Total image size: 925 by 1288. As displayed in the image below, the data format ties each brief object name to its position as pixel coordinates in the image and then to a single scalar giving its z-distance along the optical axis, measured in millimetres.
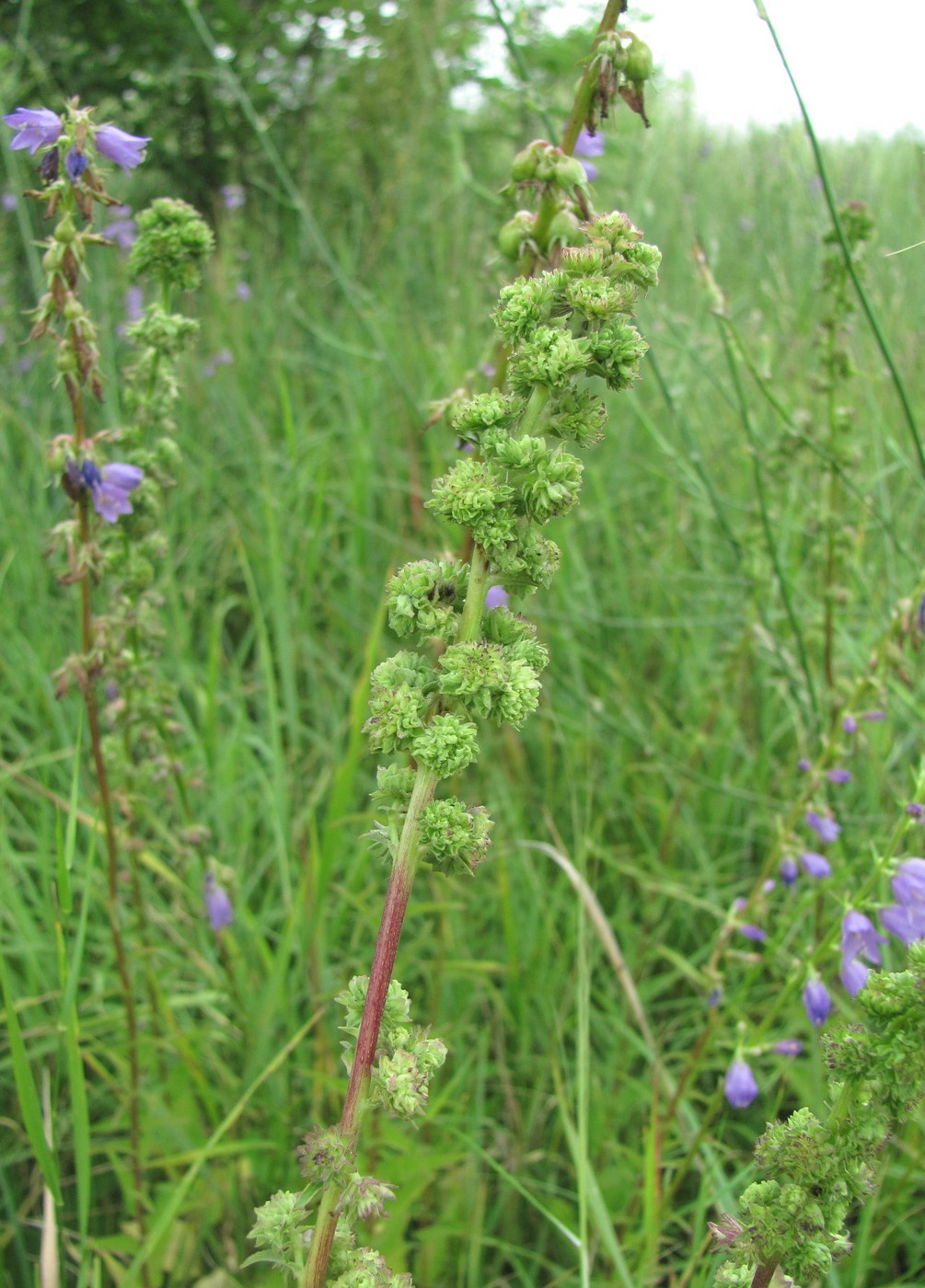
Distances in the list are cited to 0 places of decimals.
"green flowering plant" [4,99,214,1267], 571
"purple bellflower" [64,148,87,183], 560
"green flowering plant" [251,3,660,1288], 402
